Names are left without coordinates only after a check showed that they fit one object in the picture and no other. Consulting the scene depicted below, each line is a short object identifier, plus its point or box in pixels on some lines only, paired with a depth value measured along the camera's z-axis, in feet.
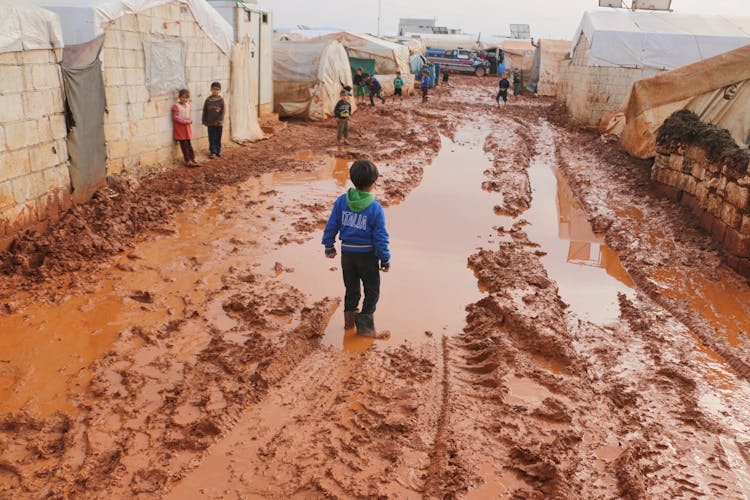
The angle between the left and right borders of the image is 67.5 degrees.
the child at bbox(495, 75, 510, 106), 74.74
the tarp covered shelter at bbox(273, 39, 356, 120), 54.13
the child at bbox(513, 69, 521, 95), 97.50
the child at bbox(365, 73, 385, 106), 69.00
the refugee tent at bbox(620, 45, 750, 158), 32.86
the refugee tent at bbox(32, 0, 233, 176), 23.79
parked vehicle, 139.95
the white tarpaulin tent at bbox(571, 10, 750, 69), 58.13
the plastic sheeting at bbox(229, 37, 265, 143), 40.09
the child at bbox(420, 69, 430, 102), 76.28
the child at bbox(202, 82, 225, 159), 34.94
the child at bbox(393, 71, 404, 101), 78.64
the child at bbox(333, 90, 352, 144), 41.70
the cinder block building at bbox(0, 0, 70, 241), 18.65
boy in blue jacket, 14.55
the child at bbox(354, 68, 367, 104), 71.92
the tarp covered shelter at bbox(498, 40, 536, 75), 125.49
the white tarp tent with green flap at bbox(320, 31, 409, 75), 81.35
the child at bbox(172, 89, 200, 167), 31.94
